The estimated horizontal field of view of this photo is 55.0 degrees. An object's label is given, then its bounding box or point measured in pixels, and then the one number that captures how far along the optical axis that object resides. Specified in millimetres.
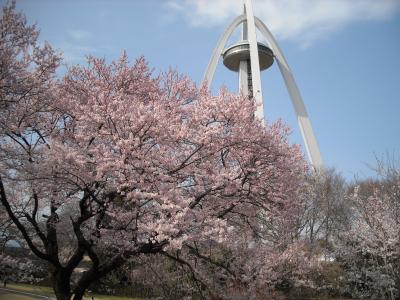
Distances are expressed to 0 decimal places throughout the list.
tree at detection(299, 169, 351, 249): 22345
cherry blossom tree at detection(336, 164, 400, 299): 11969
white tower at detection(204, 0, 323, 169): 36531
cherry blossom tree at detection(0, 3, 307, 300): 7352
